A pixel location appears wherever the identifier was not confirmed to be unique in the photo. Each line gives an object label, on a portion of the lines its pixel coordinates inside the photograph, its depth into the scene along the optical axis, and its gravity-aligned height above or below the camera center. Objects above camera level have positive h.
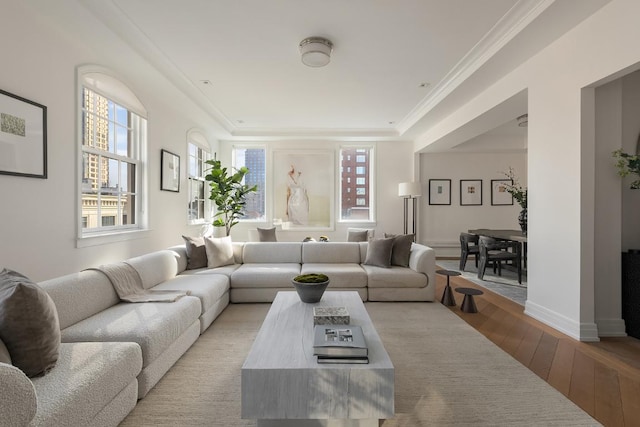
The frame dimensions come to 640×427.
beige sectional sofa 1.33 -0.72
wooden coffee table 1.49 -0.83
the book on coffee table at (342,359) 1.58 -0.72
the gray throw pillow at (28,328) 1.40 -0.52
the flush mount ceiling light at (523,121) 5.00 +1.52
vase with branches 5.07 +0.14
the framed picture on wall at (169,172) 4.61 +0.62
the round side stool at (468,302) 3.56 -0.98
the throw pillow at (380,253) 4.18 -0.51
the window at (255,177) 7.45 +0.84
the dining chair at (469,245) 5.77 -0.56
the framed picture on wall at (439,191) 7.57 +0.53
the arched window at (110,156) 3.35 +0.65
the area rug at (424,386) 1.73 -1.09
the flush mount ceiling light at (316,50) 3.15 +1.62
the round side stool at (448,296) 3.82 -0.98
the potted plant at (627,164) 2.62 +0.42
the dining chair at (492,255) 4.94 -0.65
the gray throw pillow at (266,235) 5.42 -0.37
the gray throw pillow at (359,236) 5.33 -0.37
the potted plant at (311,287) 2.51 -0.57
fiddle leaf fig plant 5.94 +0.44
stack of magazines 1.59 -0.67
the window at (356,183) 7.48 +0.71
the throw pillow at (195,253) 4.02 -0.51
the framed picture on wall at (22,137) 2.37 +0.59
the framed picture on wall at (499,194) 7.57 +0.47
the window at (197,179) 5.74 +0.65
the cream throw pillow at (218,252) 4.09 -0.50
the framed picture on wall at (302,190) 7.36 +0.54
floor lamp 6.66 +0.41
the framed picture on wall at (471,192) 7.60 +0.52
